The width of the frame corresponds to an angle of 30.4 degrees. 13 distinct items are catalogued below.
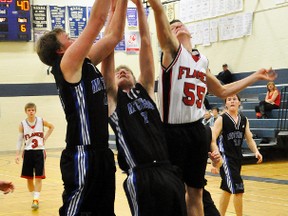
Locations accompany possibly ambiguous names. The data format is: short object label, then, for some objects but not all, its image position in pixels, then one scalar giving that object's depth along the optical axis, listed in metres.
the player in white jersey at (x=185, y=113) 4.34
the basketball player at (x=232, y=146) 6.75
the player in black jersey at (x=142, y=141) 3.75
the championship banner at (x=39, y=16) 19.92
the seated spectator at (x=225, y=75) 17.89
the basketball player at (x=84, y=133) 3.76
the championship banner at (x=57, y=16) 20.31
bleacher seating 14.09
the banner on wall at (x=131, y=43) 21.70
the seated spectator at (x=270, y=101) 14.79
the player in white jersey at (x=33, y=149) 8.83
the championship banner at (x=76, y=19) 20.50
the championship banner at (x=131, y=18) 21.45
